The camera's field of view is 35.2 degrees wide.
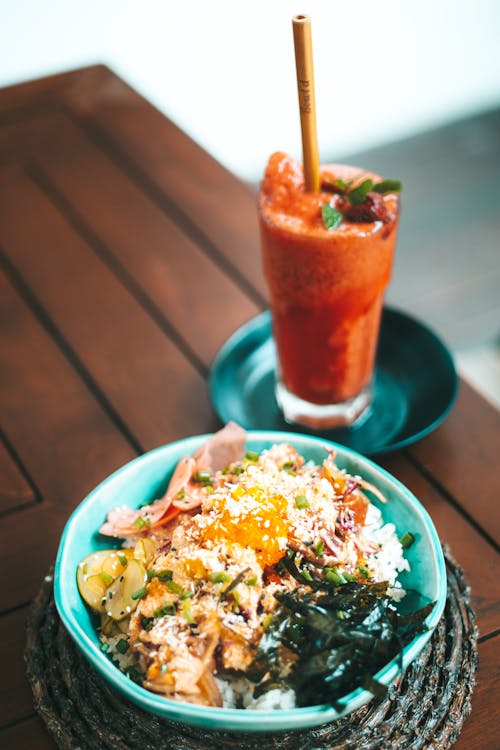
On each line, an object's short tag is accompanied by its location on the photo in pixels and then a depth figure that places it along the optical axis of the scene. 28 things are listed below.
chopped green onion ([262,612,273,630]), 0.88
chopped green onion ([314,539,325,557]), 0.94
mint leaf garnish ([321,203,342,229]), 1.23
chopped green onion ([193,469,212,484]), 1.10
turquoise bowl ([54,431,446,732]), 0.80
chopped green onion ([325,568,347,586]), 0.92
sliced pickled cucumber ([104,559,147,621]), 0.95
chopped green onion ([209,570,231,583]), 0.90
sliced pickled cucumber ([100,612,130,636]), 0.95
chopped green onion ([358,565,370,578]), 0.95
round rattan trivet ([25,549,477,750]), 0.93
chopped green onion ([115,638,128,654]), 0.92
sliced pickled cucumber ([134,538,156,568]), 1.02
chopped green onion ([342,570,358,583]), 0.93
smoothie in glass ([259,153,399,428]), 1.25
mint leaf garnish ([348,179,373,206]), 1.24
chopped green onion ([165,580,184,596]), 0.91
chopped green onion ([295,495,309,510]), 0.99
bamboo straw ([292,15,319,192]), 1.08
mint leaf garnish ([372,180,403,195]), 1.26
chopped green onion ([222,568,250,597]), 0.89
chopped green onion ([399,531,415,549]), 1.01
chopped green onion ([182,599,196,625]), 0.89
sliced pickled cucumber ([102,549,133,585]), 1.00
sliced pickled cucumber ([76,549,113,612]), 0.97
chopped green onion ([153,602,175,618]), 0.90
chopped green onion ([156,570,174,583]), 0.93
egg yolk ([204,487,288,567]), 0.94
